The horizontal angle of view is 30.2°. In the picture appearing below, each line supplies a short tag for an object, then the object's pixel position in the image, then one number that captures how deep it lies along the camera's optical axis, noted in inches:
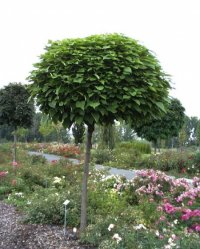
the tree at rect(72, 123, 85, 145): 1151.1
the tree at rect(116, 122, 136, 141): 2104.3
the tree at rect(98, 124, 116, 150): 980.6
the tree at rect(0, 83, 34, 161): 493.4
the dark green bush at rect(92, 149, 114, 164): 807.7
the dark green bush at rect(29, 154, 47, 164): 644.7
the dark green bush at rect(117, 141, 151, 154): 962.7
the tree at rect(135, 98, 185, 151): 758.5
